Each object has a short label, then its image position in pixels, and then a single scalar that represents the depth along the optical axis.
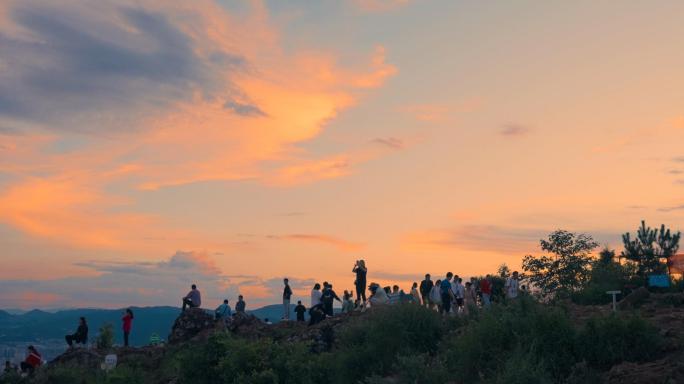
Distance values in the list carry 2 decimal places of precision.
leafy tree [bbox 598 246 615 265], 58.92
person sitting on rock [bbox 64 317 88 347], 41.52
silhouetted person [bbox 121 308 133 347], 40.00
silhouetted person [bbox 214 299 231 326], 41.31
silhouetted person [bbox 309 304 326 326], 36.91
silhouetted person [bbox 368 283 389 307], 34.50
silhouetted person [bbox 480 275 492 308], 36.19
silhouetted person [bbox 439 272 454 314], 34.81
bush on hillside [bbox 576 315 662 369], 24.91
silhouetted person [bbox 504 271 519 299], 35.22
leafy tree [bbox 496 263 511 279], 65.96
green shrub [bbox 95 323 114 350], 47.50
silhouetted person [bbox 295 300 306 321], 40.66
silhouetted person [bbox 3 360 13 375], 40.06
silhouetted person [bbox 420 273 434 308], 36.59
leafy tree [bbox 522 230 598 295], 58.41
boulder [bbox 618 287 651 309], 35.28
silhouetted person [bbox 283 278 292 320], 38.51
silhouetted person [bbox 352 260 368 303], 35.16
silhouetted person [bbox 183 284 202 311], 41.62
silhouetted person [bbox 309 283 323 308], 36.16
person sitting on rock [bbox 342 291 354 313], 39.03
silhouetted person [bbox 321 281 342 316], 36.15
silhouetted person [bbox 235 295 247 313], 41.59
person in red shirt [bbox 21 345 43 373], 40.62
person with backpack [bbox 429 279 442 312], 35.34
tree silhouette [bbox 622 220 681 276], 61.50
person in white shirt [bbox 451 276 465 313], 35.34
